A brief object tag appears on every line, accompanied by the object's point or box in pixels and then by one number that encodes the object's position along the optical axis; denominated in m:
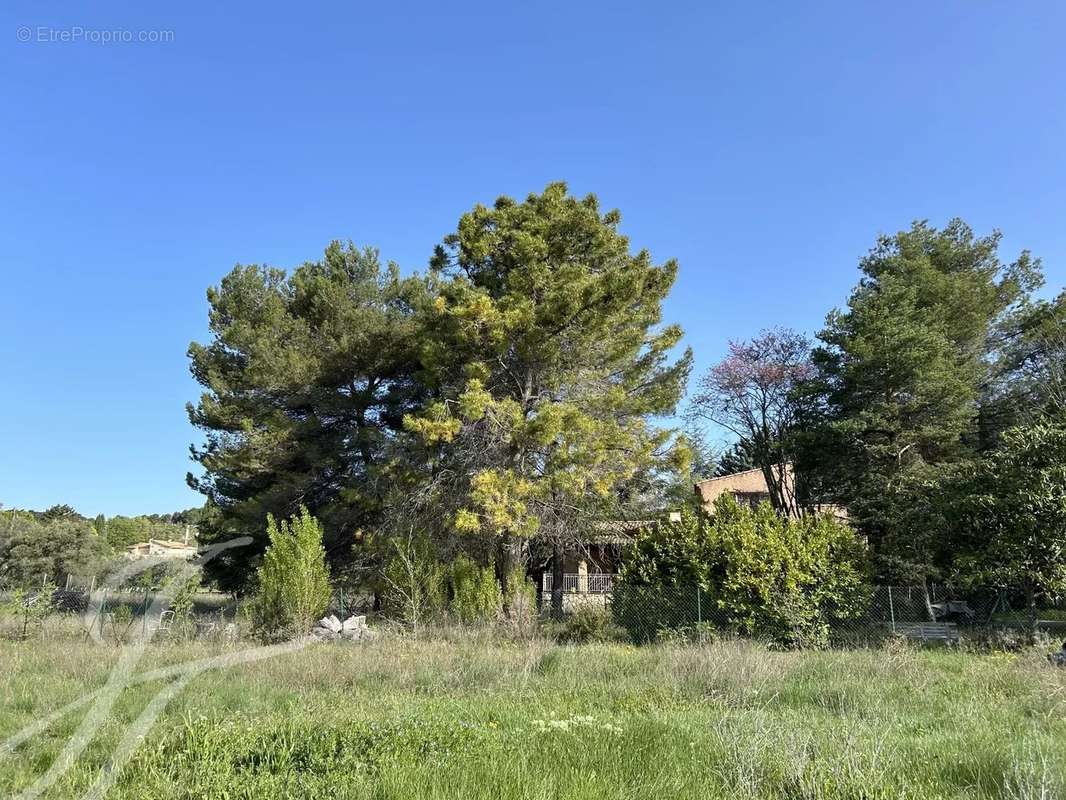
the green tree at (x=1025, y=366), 24.44
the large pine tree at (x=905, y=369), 24.28
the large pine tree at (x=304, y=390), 21.17
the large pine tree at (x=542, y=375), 16.72
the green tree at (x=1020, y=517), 12.30
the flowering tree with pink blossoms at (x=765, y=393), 31.25
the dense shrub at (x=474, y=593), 14.97
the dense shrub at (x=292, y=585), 13.72
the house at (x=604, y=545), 20.14
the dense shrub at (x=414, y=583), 14.91
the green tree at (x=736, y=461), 36.97
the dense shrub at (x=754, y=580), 13.29
